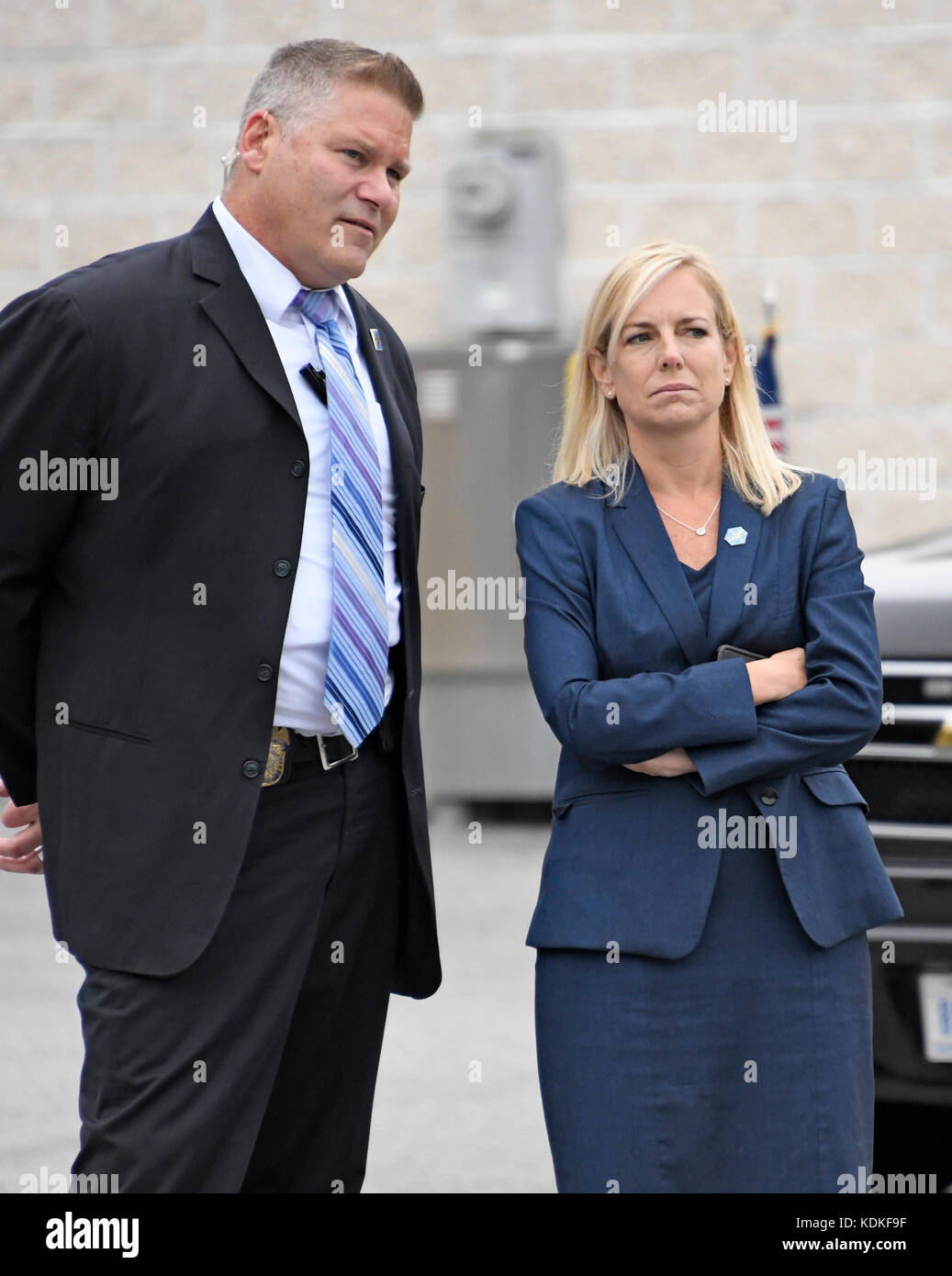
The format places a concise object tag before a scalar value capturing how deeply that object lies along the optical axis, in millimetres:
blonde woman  5477
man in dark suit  5238
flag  11656
